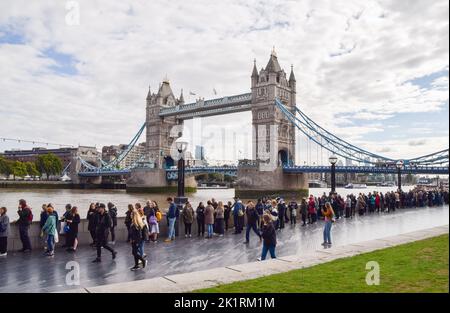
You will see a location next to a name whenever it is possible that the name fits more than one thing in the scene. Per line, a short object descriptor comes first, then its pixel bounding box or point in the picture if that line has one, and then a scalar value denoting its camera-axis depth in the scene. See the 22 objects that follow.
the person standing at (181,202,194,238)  12.26
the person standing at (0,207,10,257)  9.09
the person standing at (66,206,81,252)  9.87
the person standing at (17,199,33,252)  9.54
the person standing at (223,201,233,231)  14.06
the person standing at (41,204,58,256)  9.30
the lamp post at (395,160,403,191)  23.25
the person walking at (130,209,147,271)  8.05
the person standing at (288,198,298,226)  16.09
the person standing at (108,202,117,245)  10.86
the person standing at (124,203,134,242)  10.55
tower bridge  51.69
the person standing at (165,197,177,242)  11.73
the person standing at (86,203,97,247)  9.80
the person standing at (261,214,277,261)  8.79
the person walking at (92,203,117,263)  8.73
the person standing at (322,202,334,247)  10.87
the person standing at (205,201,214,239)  12.28
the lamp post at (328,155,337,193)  17.85
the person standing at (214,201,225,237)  12.83
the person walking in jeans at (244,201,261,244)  11.65
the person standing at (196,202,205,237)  12.84
